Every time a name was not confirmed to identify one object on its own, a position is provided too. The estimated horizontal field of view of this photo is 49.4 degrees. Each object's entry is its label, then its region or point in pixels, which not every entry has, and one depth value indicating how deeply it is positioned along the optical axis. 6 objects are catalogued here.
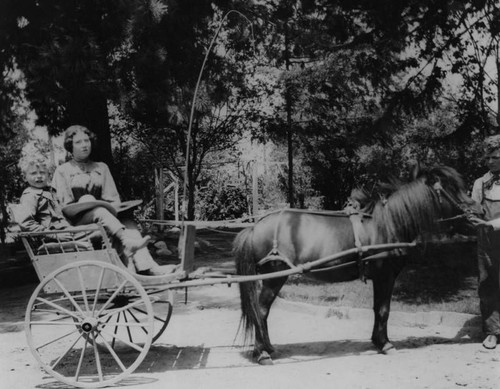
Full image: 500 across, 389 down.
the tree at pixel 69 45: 7.56
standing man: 5.29
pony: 5.21
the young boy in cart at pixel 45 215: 4.91
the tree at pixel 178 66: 8.12
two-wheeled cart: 4.52
